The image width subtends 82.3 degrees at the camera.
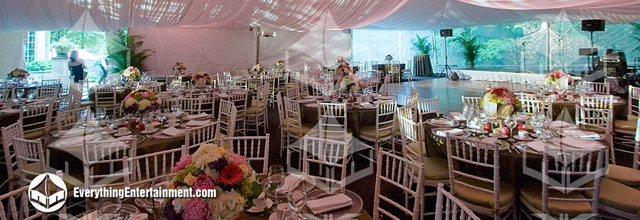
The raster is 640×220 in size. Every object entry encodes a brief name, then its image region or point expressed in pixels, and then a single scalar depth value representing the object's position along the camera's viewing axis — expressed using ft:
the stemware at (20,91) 24.94
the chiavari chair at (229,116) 12.94
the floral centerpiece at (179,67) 30.49
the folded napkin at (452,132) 11.08
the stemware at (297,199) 5.59
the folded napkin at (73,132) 11.46
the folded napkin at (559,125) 11.80
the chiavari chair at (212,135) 11.00
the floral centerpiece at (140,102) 12.12
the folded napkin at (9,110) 15.70
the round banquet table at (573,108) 17.10
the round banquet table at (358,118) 16.44
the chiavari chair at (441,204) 5.36
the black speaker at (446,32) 53.23
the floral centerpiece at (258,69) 33.81
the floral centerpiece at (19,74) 26.16
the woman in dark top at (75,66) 29.84
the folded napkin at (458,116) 12.89
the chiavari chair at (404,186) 6.82
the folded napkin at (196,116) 13.77
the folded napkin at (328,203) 6.25
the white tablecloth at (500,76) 46.97
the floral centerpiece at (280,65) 39.34
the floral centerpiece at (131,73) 25.95
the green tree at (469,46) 55.21
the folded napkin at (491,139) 10.05
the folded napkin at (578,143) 9.45
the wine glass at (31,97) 19.10
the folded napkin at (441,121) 12.52
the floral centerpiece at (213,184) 4.51
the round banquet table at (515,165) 9.30
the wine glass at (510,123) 11.20
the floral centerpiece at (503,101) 11.51
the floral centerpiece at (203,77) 23.11
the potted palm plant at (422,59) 58.90
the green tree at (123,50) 34.40
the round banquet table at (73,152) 10.16
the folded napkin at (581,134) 10.37
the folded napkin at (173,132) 11.47
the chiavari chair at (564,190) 7.91
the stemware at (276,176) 6.10
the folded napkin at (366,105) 16.96
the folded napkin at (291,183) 6.28
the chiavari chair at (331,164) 7.55
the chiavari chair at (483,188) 8.73
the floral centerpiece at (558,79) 19.27
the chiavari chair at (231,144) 9.00
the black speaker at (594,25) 36.04
